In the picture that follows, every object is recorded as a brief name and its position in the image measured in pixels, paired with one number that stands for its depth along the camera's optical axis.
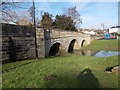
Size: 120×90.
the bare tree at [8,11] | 6.89
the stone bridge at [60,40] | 11.35
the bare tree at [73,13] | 35.95
